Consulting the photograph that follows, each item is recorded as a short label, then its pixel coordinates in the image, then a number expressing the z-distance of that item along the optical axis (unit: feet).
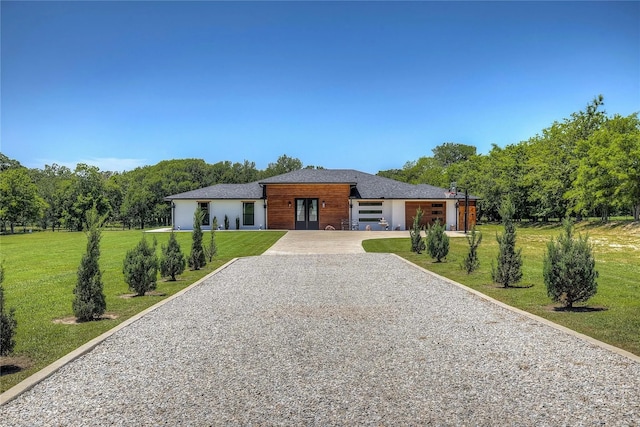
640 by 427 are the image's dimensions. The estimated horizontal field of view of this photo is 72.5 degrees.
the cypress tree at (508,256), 32.86
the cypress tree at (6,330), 16.44
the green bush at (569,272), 24.89
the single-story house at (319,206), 107.76
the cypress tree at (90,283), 22.90
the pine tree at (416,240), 57.67
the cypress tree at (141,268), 30.09
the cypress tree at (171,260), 37.88
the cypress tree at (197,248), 43.62
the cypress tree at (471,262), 39.70
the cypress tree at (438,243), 48.83
